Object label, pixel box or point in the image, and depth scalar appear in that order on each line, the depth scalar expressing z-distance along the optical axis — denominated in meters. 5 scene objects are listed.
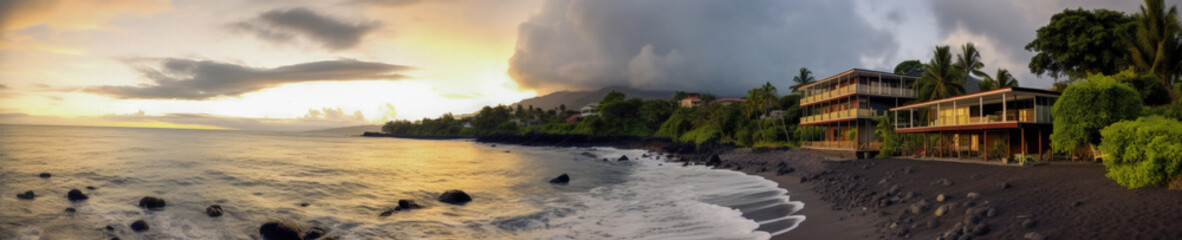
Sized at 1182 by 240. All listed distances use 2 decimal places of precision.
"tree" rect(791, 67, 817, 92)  73.31
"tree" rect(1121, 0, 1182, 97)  35.81
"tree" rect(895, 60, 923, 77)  74.31
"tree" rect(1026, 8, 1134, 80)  38.75
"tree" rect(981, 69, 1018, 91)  47.38
